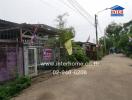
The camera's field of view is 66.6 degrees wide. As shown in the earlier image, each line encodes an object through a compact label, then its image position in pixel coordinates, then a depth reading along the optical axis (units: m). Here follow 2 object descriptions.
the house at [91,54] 14.36
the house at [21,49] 5.43
